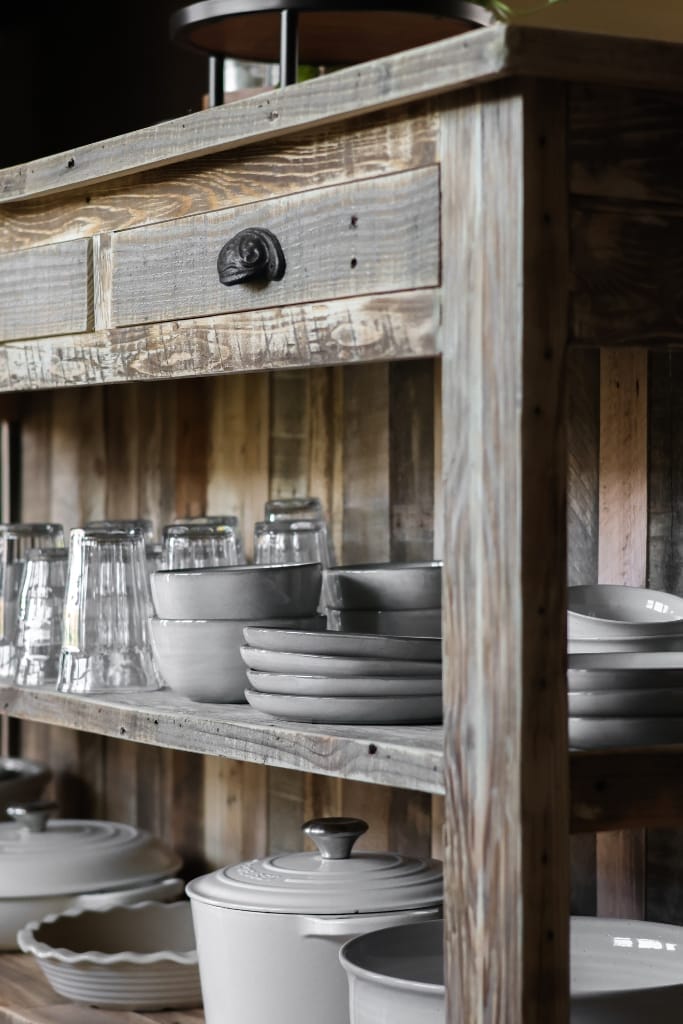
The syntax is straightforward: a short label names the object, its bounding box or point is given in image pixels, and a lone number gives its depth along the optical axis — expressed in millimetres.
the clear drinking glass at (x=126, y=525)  2473
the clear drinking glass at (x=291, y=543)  2464
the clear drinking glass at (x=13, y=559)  2525
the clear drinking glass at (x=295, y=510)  2534
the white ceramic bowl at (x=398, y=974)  1955
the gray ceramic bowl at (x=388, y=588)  2233
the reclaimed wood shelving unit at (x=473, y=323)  1825
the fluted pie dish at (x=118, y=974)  2402
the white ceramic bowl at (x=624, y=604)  2167
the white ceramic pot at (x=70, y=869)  2608
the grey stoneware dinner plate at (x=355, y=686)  2014
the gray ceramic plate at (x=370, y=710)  2017
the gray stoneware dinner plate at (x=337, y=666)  2021
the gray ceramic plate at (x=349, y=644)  2029
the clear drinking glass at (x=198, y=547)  2475
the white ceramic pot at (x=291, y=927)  2176
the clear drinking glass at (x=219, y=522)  2527
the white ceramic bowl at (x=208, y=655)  2203
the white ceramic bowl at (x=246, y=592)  2207
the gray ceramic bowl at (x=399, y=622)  2232
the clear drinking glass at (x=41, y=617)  2431
